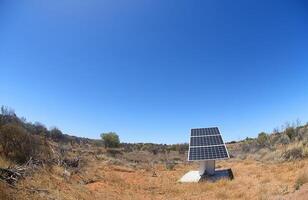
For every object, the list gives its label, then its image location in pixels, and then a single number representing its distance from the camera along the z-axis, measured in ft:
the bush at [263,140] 82.26
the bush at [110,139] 108.82
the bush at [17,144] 29.10
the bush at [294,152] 48.69
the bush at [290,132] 69.75
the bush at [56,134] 97.10
